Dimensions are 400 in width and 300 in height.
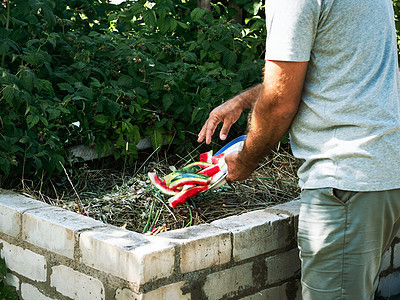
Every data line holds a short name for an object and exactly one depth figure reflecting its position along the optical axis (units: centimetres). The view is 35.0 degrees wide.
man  209
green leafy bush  345
